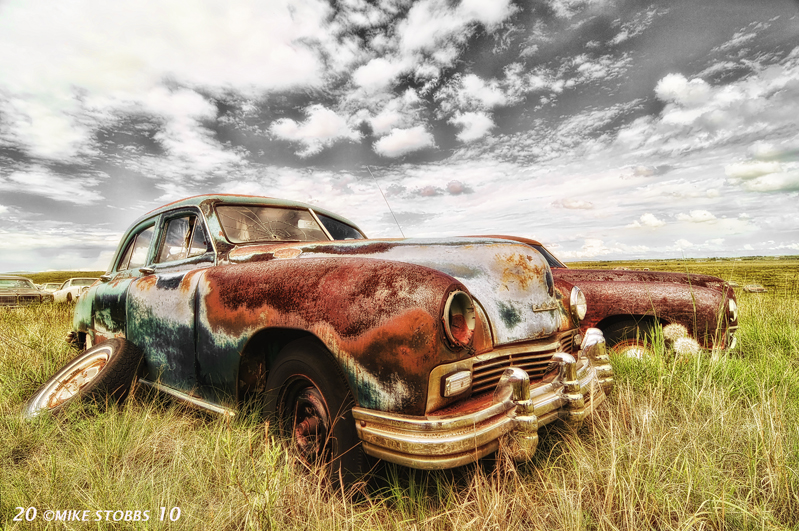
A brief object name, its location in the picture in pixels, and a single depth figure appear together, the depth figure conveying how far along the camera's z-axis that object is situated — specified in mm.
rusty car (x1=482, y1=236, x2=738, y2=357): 3496
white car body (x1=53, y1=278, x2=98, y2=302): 14172
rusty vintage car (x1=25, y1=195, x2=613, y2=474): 1536
